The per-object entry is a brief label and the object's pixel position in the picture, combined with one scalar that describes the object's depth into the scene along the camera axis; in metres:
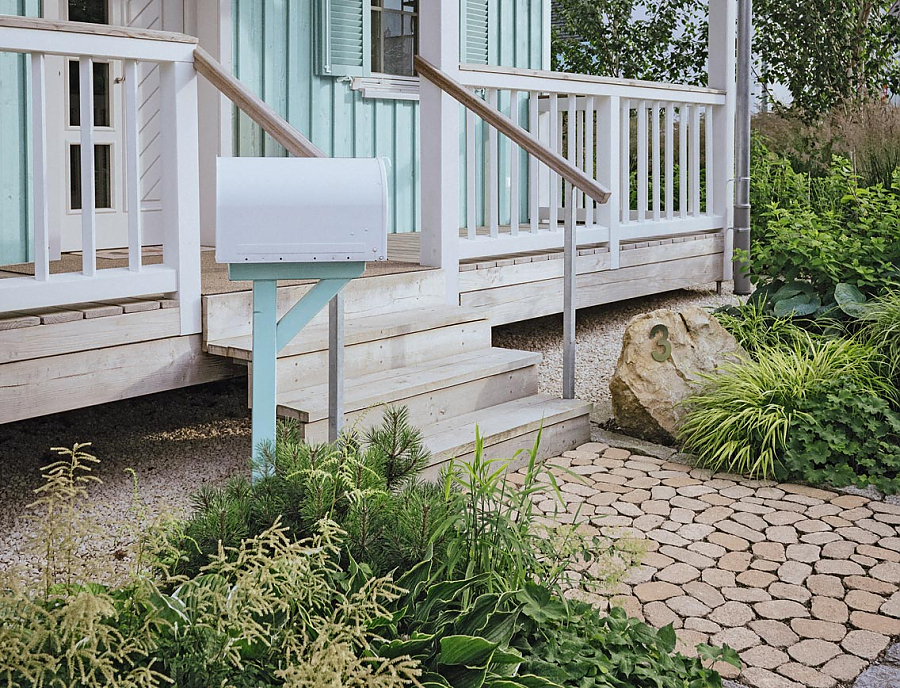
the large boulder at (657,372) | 4.42
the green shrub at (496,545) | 2.34
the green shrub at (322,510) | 2.23
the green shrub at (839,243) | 5.07
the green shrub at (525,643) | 2.01
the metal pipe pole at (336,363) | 3.47
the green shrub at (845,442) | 3.95
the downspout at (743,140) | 7.10
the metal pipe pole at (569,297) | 4.35
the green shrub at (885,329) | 4.45
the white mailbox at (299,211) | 2.43
